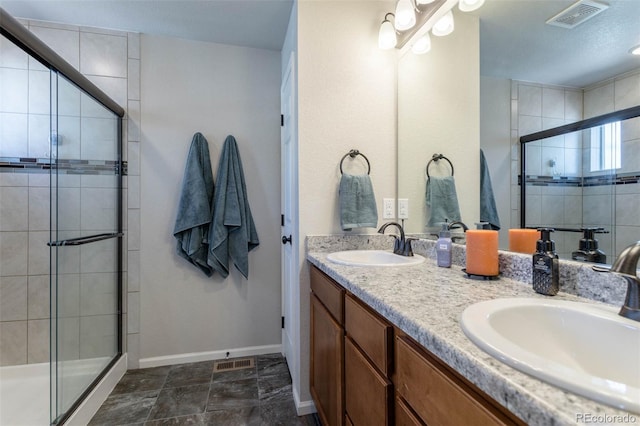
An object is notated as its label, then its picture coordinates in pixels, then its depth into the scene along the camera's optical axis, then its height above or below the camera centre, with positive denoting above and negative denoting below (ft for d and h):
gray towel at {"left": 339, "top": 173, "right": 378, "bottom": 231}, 5.07 +0.18
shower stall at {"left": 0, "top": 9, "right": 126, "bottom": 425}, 5.20 -0.34
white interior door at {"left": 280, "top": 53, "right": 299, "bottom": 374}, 5.38 -0.07
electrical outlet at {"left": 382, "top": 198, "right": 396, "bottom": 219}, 5.52 +0.08
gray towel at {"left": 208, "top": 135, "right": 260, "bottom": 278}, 6.59 -0.17
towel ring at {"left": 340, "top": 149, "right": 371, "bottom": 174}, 5.30 +1.11
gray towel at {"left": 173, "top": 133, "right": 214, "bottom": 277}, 6.46 +0.06
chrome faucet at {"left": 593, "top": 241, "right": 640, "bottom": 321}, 1.75 -0.40
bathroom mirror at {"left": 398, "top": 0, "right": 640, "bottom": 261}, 2.35 +1.36
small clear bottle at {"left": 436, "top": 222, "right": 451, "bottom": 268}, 3.78 -0.49
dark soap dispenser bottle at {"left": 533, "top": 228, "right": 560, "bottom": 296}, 2.46 -0.48
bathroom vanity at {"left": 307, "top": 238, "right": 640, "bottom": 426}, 1.22 -0.93
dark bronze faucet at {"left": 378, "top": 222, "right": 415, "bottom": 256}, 4.56 -0.54
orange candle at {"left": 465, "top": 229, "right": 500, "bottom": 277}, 3.07 -0.44
